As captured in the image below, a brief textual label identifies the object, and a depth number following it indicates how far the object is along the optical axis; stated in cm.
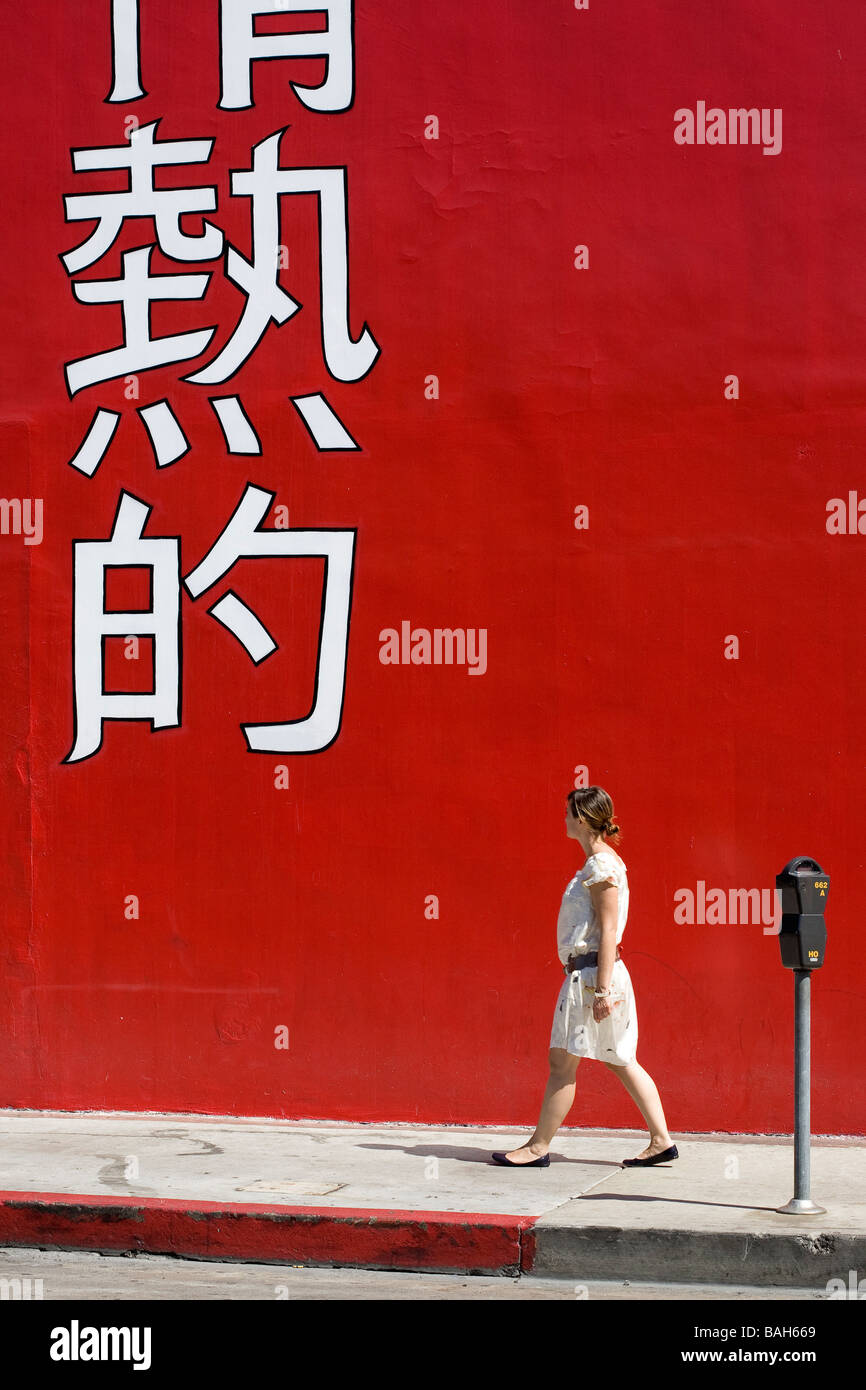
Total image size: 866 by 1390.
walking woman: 745
